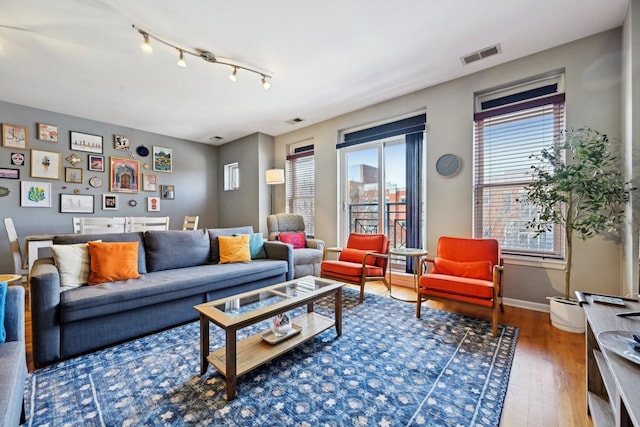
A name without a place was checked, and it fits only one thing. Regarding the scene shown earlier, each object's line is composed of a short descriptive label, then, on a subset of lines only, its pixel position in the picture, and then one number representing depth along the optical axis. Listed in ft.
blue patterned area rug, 4.49
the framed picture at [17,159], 13.21
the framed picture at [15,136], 12.96
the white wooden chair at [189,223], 15.89
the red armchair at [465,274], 7.64
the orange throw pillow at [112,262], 7.59
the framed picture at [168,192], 18.54
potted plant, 7.39
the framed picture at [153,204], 17.88
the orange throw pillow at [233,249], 10.77
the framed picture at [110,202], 16.12
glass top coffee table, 4.93
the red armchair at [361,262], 10.36
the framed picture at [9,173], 13.01
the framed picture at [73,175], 14.70
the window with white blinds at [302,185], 17.03
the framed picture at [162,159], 18.13
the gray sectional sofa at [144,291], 6.01
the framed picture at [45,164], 13.73
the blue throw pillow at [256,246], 11.88
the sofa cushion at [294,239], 14.25
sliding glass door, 13.48
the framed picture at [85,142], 14.90
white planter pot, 7.59
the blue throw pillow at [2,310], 4.21
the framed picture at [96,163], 15.55
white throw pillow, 7.16
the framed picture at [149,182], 17.66
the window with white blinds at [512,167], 9.34
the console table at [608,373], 2.62
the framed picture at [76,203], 14.64
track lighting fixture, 8.15
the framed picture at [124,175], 16.38
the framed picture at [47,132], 13.85
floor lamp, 16.55
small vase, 6.25
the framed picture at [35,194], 13.51
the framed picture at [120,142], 16.43
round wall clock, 11.02
